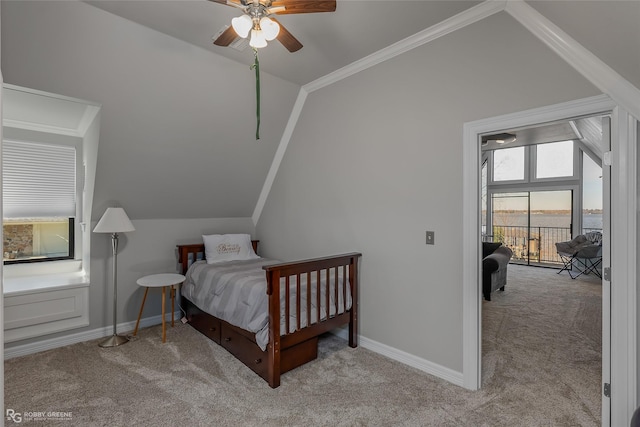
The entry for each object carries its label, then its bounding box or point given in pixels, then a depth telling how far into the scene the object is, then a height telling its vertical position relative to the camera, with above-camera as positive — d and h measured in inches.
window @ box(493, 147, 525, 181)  308.8 +49.2
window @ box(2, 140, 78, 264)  129.0 +4.9
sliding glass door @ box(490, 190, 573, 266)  286.4 -6.4
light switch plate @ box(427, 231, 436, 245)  99.7 -7.0
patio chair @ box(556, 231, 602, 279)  229.5 -26.1
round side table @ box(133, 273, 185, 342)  124.3 -26.7
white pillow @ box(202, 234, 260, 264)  149.3 -16.1
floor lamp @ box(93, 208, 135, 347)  119.5 -5.9
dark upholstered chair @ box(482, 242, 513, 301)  179.3 -28.9
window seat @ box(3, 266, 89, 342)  111.3 -33.3
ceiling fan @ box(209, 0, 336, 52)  66.0 +42.3
